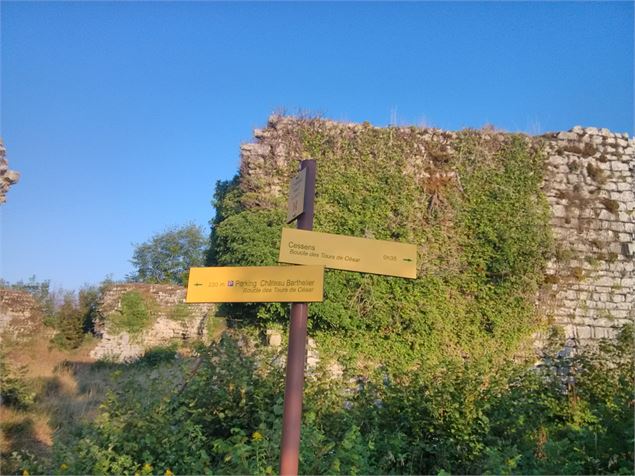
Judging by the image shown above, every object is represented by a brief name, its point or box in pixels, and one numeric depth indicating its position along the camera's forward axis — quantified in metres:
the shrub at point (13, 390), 7.27
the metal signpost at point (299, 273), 2.62
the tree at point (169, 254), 40.05
